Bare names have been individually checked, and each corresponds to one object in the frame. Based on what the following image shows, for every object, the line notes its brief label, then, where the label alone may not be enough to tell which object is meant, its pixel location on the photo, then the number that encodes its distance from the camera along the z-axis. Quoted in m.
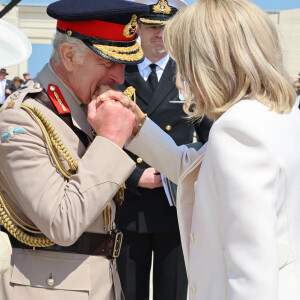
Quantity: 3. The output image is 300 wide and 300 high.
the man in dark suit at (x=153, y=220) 3.29
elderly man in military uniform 2.16
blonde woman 2.00
